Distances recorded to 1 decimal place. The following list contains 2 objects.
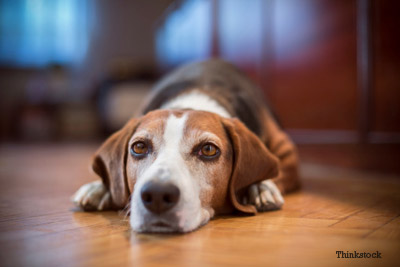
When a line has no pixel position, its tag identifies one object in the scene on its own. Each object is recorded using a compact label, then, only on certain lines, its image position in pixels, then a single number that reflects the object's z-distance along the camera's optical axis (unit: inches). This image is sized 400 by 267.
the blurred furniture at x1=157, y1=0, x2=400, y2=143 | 31.6
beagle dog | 16.9
